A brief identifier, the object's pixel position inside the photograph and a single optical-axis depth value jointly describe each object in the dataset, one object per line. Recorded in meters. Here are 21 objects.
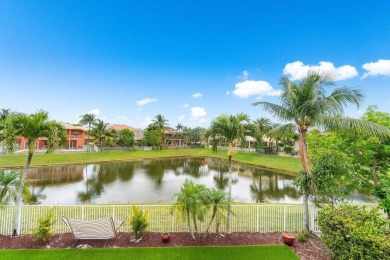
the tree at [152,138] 39.78
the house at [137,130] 56.38
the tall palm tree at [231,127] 7.36
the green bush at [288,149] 31.33
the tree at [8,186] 6.55
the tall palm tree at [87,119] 37.00
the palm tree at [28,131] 6.34
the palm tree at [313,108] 6.45
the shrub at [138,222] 6.27
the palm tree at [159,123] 44.48
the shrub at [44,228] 6.11
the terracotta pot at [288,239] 6.17
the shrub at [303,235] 6.44
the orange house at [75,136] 38.11
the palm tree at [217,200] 6.19
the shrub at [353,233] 3.99
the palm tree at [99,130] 36.84
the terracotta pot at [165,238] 6.26
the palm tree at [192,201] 5.94
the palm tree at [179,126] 73.25
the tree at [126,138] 38.00
